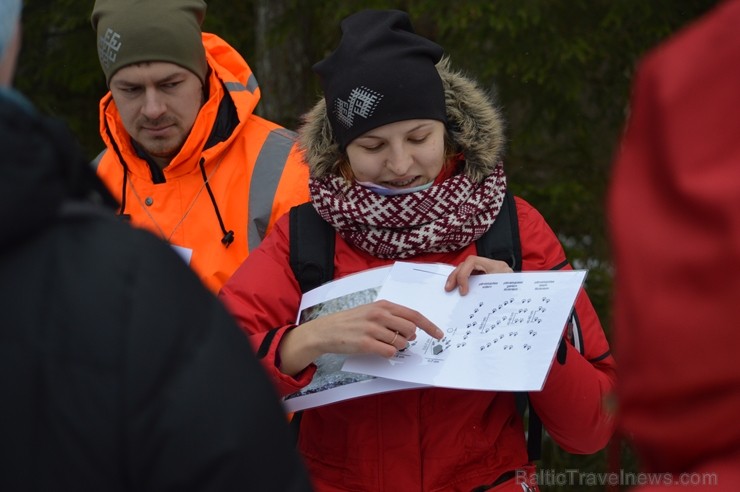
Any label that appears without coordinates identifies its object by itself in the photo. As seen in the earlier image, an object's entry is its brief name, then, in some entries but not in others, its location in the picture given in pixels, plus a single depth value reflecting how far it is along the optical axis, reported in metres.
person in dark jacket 3.27
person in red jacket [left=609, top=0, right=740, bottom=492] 2.85
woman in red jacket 4.08
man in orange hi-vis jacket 4.53
